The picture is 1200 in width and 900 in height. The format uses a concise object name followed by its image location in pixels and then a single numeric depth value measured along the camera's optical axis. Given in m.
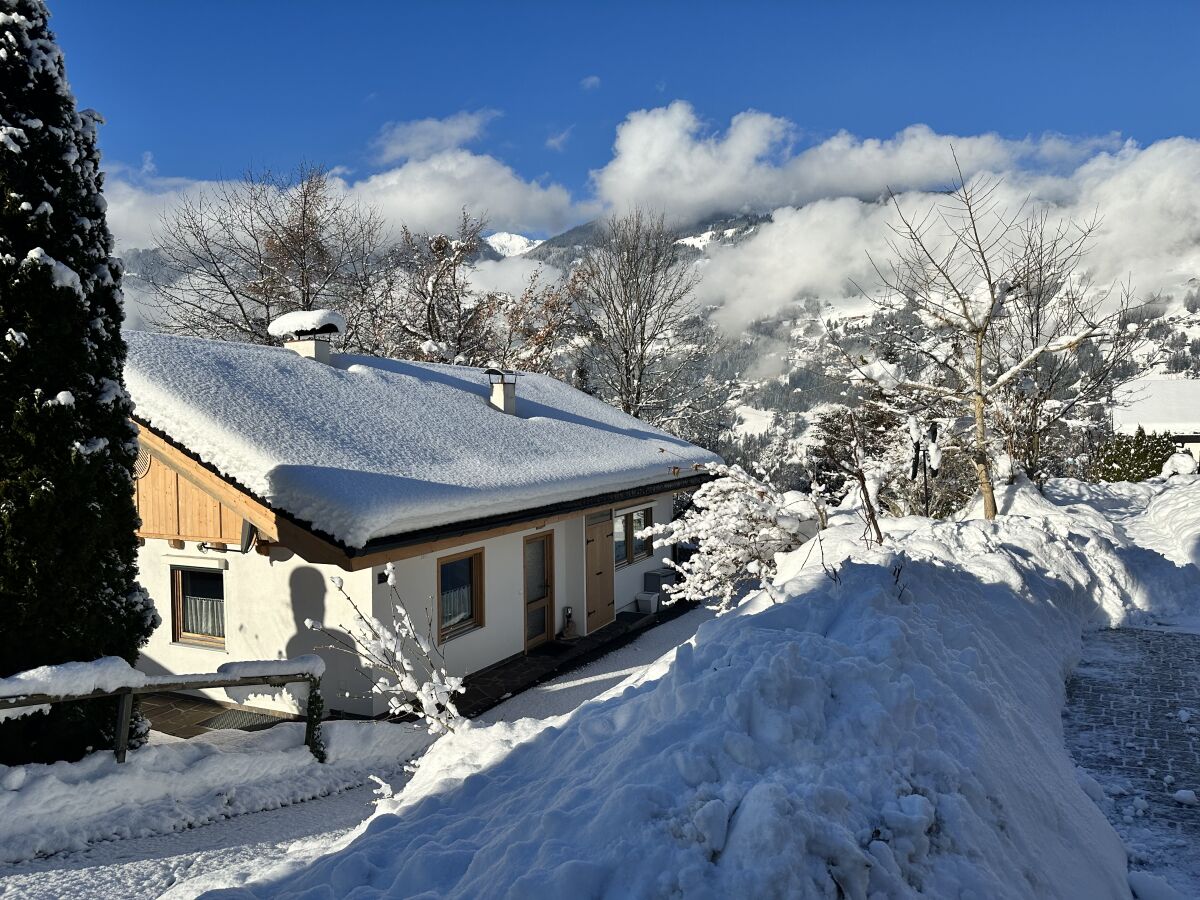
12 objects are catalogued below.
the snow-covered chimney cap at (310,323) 13.48
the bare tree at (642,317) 27.61
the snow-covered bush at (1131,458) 28.48
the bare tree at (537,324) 30.36
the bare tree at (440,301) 29.19
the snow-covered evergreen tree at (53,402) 6.67
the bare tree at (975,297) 13.72
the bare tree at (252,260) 25.42
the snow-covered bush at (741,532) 11.45
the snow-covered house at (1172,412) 52.05
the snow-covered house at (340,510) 9.08
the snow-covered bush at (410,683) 5.98
